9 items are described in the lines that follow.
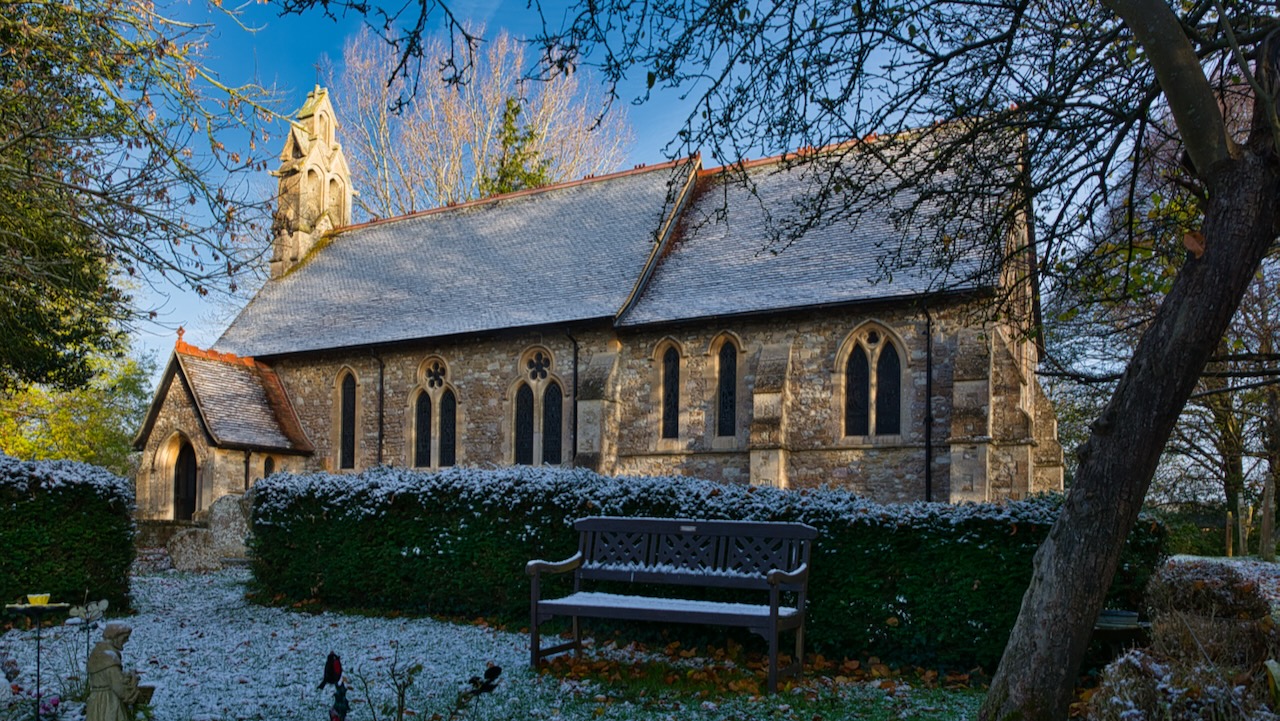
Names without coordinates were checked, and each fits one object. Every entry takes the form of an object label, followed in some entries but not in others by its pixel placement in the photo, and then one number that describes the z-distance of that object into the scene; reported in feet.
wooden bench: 25.40
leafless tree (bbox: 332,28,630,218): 117.29
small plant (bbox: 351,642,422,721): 20.69
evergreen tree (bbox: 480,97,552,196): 113.80
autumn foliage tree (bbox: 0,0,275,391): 27.86
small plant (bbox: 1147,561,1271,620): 24.73
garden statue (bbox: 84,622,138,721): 14.88
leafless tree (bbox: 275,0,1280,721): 16.02
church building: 56.39
